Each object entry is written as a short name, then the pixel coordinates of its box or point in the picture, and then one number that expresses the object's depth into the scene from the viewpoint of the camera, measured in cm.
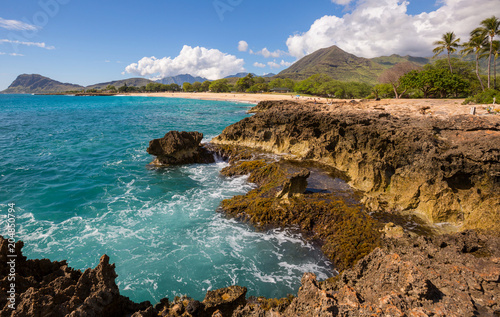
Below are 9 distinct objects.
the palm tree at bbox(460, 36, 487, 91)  3746
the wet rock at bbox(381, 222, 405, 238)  1024
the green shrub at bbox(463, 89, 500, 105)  2748
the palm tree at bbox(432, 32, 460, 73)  4525
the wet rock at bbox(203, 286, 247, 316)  617
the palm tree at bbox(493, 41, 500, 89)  3564
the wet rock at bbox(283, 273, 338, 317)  454
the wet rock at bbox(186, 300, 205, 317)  587
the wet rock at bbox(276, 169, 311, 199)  1363
